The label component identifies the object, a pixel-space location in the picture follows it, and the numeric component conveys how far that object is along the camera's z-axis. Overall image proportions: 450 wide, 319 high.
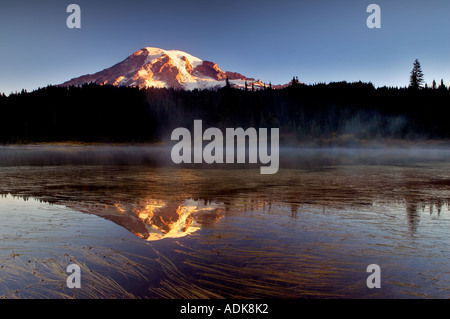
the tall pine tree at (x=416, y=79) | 165.75
